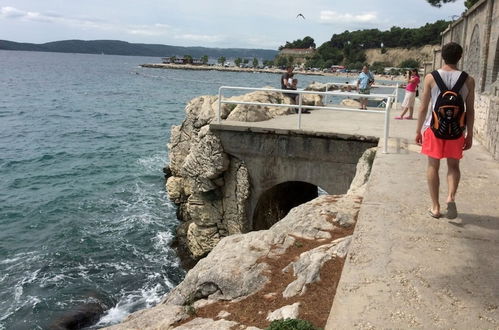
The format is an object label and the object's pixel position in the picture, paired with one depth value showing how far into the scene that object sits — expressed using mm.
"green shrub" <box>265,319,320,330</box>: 3990
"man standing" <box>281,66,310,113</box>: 15977
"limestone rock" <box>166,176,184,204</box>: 18022
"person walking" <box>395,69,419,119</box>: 13898
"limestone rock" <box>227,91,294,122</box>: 12508
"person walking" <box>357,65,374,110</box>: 16641
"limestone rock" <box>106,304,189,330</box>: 5160
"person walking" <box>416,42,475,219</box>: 5209
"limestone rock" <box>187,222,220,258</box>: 13219
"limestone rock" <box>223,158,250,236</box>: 12195
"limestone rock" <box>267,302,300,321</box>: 4441
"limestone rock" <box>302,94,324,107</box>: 15990
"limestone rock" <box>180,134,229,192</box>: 12156
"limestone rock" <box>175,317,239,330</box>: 4612
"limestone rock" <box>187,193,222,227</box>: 12984
